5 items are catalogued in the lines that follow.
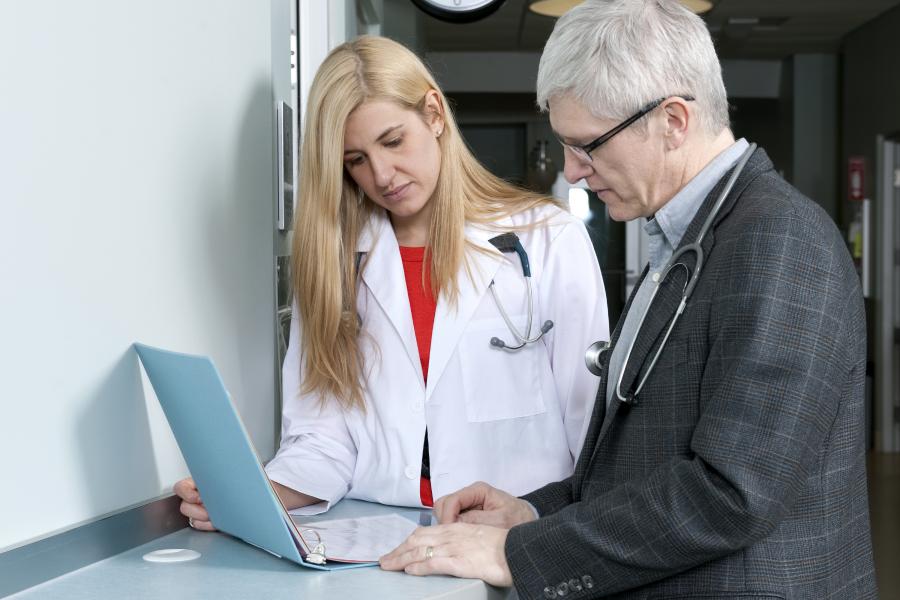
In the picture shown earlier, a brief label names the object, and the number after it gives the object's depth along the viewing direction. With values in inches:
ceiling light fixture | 257.6
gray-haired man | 42.1
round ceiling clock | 109.8
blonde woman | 69.2
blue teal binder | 48.5
